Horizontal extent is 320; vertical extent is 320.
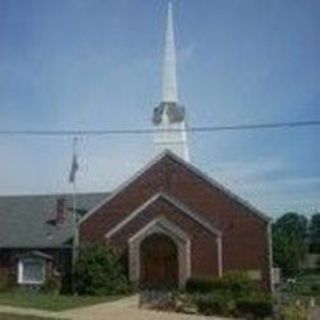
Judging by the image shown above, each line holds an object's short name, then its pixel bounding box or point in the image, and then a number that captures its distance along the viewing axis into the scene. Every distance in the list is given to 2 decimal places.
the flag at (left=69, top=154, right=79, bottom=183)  29.30
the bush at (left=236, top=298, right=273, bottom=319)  19.45
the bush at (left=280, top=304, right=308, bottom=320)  18.91
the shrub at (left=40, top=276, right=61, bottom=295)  28.59
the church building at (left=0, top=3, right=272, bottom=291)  27.74
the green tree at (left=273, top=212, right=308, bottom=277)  45.19
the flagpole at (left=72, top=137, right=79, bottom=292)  28.20
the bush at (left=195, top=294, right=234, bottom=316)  20.19
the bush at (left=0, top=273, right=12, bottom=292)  28.27
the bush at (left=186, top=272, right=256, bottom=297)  24.42
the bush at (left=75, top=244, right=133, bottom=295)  26.75
